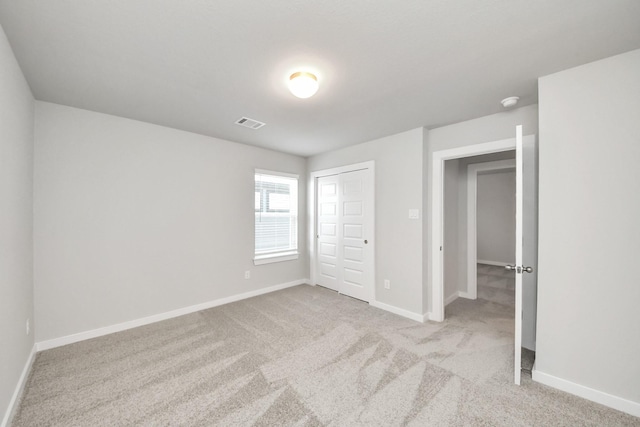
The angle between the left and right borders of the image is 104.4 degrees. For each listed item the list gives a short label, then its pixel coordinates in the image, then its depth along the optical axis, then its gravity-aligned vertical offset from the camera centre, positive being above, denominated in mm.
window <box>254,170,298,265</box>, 4188 -109
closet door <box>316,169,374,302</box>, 3793 -378
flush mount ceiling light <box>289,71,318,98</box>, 1910 +993
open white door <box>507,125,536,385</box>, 1900 -336
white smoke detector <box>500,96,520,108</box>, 2326 +1039
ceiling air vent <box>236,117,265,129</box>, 2934 +1073
